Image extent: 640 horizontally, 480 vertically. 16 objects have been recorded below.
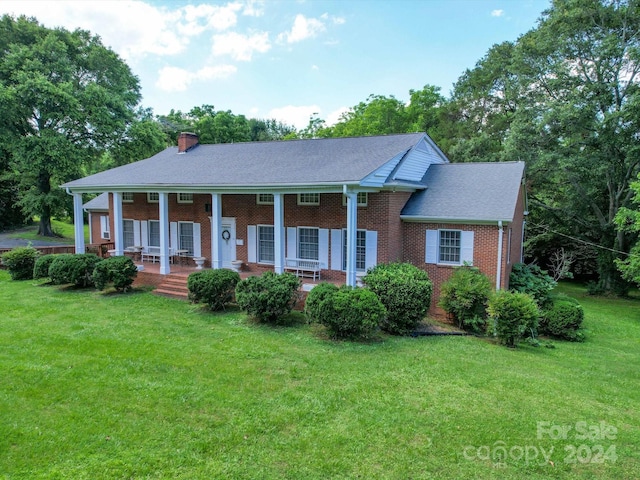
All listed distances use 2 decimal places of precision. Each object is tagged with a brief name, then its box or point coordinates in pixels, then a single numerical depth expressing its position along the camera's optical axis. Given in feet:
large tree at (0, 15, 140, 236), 79.46
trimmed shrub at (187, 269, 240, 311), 39.68
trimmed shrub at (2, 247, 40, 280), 54.39
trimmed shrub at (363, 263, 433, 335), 35.88
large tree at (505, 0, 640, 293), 65.72
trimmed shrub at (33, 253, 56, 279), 50.70
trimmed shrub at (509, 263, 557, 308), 47.21
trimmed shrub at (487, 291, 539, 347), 34.76
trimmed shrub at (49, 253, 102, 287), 48.01
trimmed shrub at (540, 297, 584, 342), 42.24
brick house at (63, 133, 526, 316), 43.29
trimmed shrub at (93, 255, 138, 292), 46.68
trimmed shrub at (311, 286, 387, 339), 31.94
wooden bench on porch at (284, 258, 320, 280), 49.37
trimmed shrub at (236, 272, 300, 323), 35.70
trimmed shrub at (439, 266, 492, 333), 39.19
